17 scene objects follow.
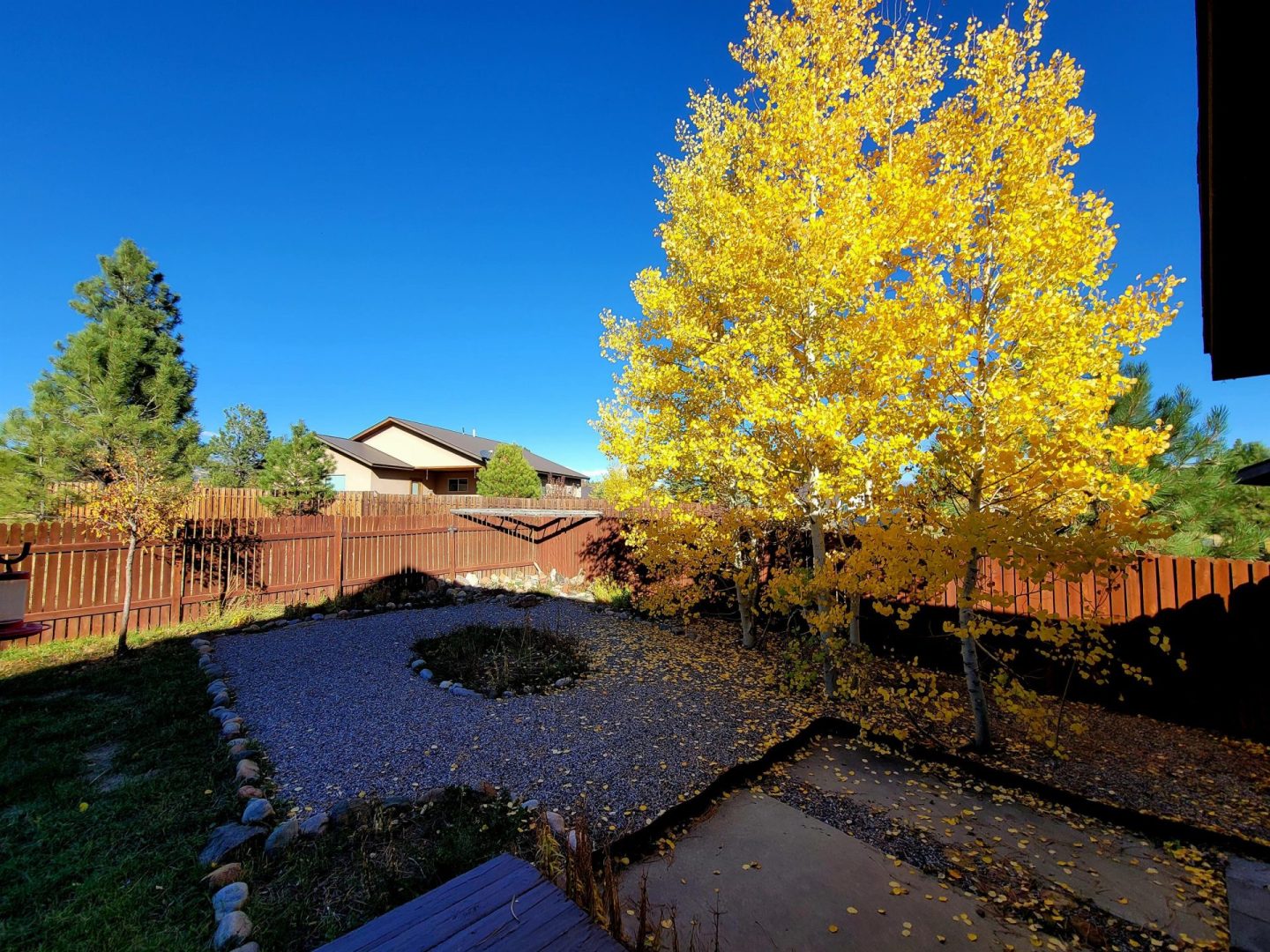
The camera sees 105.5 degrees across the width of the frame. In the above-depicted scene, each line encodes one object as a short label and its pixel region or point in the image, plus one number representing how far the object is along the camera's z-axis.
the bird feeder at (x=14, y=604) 3.91
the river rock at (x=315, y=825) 2.71
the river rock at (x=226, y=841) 2.44
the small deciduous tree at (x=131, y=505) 5.98
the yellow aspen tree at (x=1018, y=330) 3.16
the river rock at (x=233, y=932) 1.94
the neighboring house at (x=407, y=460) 23.22
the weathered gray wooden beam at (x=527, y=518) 11.76
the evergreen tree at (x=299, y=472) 15.58
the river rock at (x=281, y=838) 2.54
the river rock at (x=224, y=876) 2.27
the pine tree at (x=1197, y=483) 5.34
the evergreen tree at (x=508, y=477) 20.06
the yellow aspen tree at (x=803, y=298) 4.22
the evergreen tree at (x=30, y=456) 12.94
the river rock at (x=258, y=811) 2.77
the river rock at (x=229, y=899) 2.11
